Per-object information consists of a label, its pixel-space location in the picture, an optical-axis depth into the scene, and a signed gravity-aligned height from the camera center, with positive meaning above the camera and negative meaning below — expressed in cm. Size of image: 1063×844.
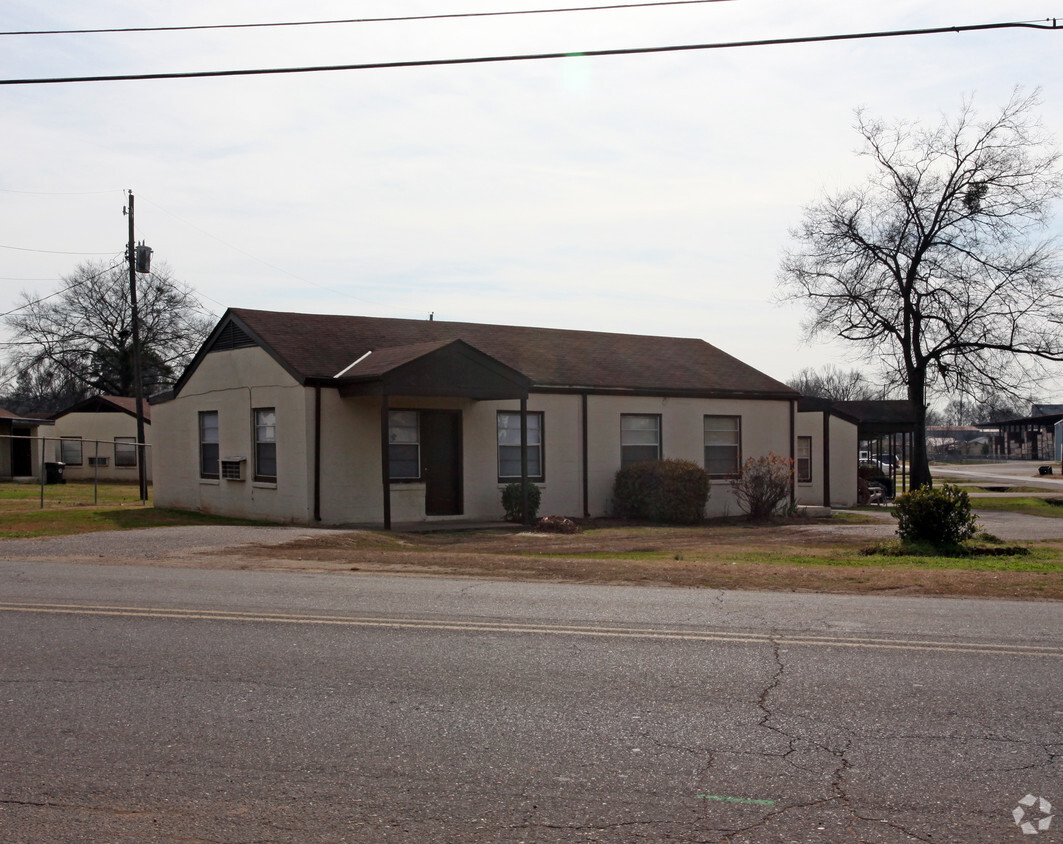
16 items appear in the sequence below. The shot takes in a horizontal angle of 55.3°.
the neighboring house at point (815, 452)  2897 -24
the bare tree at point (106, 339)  5859 +662
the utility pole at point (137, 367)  3247 +311
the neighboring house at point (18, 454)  4509 +2
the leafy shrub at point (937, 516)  1641 -120
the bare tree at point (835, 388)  9859 +561
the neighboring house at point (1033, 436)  8756 +42
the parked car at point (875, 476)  3541 -119
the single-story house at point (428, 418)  2053 +70
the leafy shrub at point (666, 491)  2325 -104
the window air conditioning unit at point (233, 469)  2231 -39
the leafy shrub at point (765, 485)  2475 -101
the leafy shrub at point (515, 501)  2225 -117
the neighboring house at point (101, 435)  4472 +80
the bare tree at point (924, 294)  3475 +532
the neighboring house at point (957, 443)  10729 -12
